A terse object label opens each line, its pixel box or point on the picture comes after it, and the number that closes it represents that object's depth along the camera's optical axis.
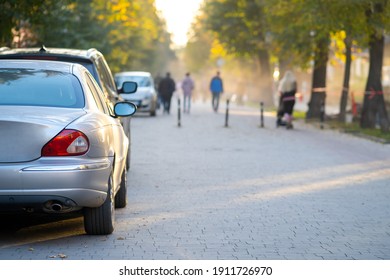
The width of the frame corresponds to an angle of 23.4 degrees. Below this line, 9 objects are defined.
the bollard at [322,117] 29.84
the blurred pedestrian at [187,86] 43.38
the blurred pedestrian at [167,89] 40.59
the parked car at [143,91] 37.01
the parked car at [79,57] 11.16
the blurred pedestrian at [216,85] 44.09
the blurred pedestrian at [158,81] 49.67
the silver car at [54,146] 7.73
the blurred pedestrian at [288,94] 29.25
